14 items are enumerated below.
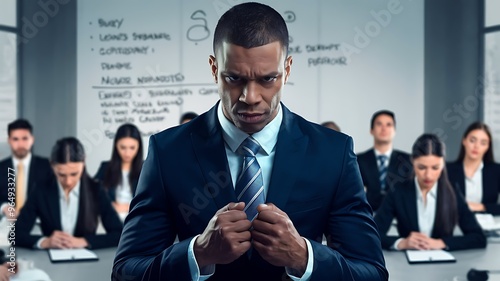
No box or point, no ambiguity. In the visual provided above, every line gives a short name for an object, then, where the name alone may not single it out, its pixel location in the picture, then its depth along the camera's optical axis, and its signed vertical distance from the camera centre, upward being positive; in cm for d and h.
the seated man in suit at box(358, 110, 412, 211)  479 -20
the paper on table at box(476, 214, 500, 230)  413 -54
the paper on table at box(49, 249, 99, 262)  339 -63
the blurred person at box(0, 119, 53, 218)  482 -25
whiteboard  555 +58
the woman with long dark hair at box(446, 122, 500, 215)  490 -29
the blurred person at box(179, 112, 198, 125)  510 +12
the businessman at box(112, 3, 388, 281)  126 -11
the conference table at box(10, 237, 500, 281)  311 -65
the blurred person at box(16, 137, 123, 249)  398 -44
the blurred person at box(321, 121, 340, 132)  535 +8
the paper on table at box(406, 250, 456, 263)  338 -62
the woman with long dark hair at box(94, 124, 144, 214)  464 -26
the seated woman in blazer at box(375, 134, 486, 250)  396 -43
